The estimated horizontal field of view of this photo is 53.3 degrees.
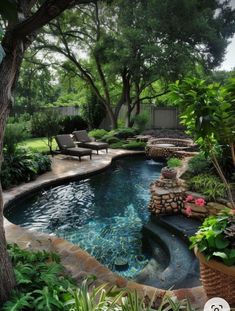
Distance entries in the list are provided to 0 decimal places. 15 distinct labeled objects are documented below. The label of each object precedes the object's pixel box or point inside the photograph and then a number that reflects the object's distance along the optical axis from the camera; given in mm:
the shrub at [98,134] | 12961
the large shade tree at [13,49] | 1497
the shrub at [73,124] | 15294
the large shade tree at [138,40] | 11186
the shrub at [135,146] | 11103
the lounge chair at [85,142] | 9822
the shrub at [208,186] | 4530
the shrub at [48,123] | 9244
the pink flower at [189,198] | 4465
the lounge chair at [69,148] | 8601
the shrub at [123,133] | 12735
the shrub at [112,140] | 12114
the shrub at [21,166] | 6161
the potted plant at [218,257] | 2010
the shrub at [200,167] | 5459
